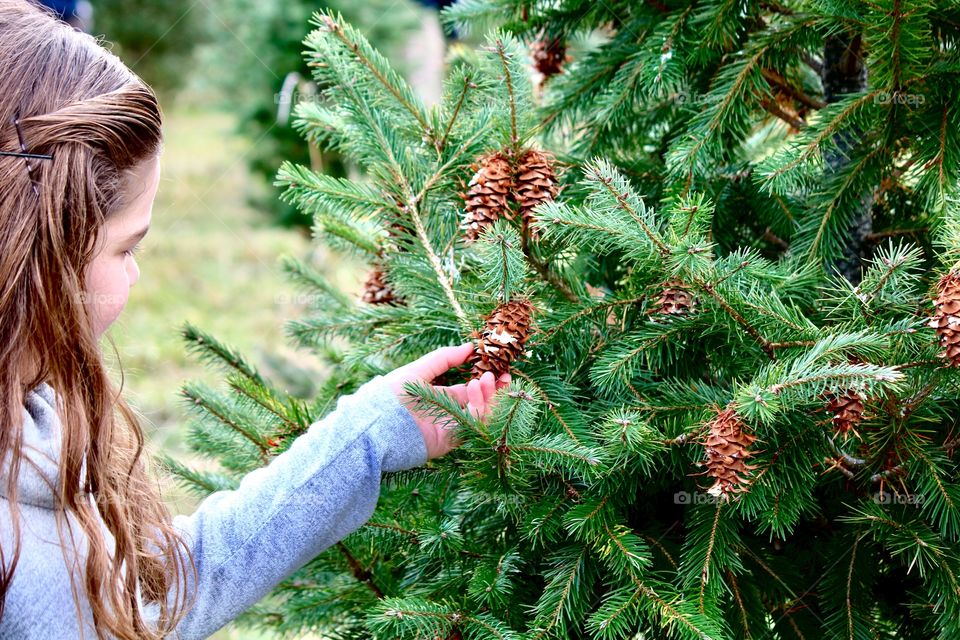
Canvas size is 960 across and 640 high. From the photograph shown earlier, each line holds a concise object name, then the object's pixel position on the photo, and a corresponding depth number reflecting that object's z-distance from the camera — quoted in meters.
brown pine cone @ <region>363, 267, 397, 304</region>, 1.46
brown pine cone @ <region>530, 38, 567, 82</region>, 1.55
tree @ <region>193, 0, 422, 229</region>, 5.20
